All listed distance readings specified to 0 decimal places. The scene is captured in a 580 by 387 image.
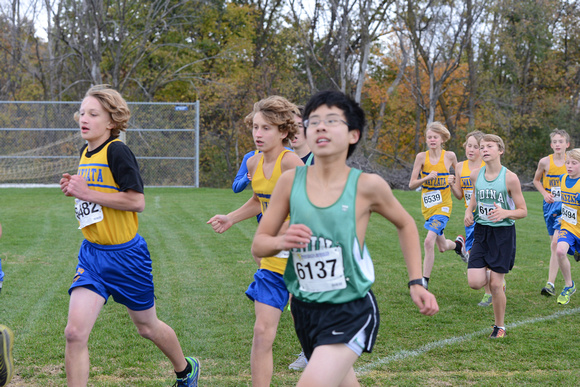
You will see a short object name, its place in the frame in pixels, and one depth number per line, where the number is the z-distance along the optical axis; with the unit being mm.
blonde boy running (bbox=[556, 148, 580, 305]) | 7285
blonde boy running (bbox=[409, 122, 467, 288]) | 8102
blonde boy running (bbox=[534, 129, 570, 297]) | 8766
